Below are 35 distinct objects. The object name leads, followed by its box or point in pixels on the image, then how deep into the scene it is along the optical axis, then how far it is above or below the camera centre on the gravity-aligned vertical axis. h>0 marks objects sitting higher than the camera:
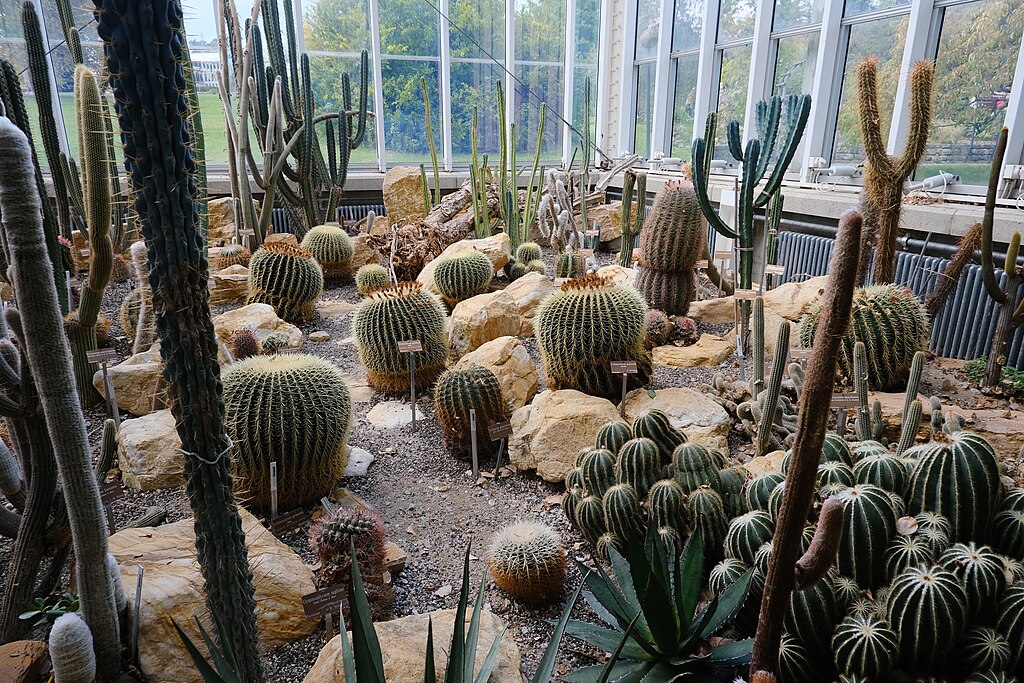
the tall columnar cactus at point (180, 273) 1.11 -0.23
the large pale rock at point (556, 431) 3.07 -1.38
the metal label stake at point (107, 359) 3.11 -1.04
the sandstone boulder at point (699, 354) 4.41 -1.41
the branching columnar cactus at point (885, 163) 4.01 -0.02
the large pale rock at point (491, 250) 6.04 -0.91
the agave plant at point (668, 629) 1.67 -1.32
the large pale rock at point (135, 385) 3.53 -1.30
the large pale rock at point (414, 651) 1.72 -1.45
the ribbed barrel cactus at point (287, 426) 2.60 -1.14
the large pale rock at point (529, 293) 4.86 -1.09
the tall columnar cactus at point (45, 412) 1.40 -0.64
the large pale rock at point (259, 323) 4.74 -1.27
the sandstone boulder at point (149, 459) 2.85 -1.38
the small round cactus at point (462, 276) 5.48 -1.04
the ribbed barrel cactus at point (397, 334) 4.03 -1.14
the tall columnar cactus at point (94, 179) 2.21 -0.08
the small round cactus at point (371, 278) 6.12 -1.20
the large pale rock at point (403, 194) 9.92 -0.57
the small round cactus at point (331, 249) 6.95 -1.02
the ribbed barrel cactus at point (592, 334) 3.52 -1.00
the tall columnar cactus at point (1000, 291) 3.87 -0.86
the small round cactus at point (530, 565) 2.23 -1.47
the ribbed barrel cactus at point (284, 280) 5.41 -1.06
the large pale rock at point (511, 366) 3.73 -1.28
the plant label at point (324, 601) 1.91 -1.36
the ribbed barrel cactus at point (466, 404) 3.25 -1.29
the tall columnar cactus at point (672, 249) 5.01 -0.74
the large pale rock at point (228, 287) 5.90 -1.23
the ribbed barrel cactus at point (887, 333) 3.66 -1.03
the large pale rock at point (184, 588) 1.84 -1.40
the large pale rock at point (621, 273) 5.89 -1.13
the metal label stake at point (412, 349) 3.65 -1.12
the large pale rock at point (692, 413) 3.13 -1.37
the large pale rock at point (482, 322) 4.64 -1.23
